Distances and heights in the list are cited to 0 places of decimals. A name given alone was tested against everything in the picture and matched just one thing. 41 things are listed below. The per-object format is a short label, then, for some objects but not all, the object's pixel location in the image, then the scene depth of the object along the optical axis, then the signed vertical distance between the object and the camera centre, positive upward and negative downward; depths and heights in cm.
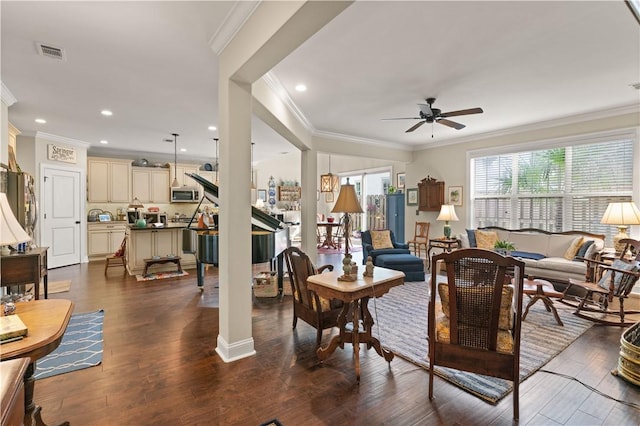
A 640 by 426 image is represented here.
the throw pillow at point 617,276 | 333 -73
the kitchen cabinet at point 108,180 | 753 +76
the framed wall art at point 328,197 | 1074 +49
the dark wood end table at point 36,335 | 134 -60
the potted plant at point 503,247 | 413 -50
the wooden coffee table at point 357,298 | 241 -71
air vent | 283 +152
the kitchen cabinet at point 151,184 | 813 +71
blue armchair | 571 -72
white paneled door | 639 -11
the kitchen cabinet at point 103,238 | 734 -69
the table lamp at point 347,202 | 288 +8
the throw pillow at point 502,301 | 199 -61
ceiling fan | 405 +133
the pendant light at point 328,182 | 955 +89
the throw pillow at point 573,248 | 485 -59
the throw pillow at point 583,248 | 467 -58
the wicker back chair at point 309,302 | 278 -86
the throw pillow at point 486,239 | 568 -52
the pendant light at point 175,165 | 710 +128
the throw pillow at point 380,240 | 581 -56
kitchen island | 598 -72
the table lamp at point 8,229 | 150 -9
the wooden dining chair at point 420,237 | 717 -63
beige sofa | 462 -65
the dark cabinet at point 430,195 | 696 +38
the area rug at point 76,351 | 252 -129
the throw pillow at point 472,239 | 597 -55
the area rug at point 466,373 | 232 -128
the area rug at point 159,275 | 551 -122
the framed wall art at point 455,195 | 672 +35
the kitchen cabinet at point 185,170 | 873 +113
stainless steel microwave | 851 +46
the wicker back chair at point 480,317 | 192 -71
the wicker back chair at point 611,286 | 336 -88
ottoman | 532 -95
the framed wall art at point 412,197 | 756 +35
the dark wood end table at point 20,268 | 334 -65
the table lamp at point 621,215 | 405 -5
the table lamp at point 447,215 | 629 -8
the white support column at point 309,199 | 571 +22
